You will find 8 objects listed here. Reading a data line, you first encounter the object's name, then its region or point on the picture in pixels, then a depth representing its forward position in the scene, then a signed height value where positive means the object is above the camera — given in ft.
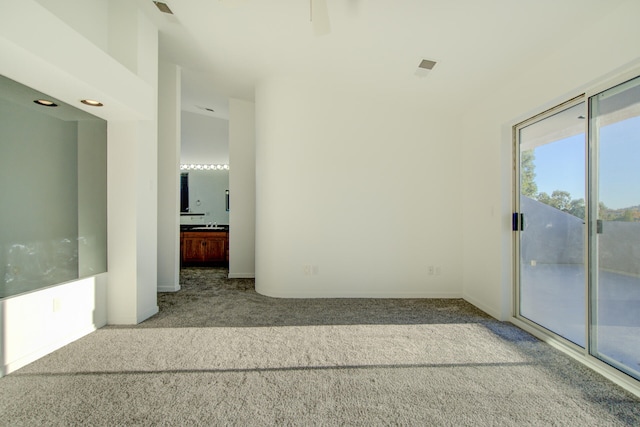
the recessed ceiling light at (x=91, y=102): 8.96 +3.26
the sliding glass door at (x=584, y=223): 7.12 -0.26
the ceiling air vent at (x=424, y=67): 10.92 +5.31
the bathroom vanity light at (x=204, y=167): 26.73 +4.01
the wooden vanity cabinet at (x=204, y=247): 22.17 -2.39
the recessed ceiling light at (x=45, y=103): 8.56 +3.13
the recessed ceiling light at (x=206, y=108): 20.30 +6.94
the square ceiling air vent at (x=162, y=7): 10.38 +7.02
